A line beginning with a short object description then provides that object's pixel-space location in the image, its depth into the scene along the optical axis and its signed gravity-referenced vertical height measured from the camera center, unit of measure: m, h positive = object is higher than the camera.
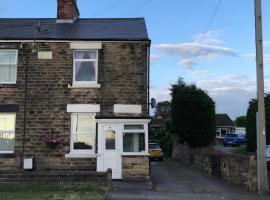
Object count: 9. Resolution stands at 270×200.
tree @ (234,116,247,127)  61.39 +0.53
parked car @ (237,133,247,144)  32.14 -1.67
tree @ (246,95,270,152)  18.48 +0.19
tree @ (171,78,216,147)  20.94 +0.54
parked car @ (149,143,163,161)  22.50 -2.42
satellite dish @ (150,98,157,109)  13.81 +0.99
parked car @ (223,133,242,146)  32.44 -1.93
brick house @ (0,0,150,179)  12.66 +1.04
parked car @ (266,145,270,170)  13.03 -1.62
